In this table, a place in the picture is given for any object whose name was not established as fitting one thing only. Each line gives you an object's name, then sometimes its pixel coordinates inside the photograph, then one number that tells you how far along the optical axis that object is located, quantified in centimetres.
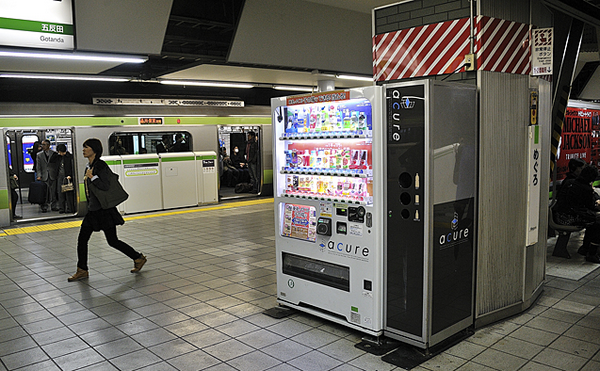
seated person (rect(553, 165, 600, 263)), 655
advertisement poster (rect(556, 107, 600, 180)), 1220
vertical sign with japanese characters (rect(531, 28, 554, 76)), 452
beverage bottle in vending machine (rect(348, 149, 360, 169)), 415
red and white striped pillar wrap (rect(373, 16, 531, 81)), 416
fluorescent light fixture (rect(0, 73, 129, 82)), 969
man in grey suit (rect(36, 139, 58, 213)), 1156
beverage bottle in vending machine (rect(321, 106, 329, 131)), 440
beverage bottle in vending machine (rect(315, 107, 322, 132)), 447
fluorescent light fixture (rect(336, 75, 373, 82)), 1109
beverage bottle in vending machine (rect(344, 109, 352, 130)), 419
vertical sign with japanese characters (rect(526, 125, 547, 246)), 461
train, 1014
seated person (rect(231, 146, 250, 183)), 1673
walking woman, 609
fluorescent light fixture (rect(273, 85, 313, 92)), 1369
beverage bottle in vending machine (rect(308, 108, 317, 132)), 451
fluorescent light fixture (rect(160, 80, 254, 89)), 1114
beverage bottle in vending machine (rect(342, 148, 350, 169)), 423
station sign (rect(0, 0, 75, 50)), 573
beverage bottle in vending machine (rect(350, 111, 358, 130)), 413
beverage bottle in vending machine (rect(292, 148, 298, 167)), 471
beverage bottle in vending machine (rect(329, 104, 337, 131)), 433
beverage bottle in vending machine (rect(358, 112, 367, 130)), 405
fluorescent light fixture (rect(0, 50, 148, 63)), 641
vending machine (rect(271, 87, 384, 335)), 403
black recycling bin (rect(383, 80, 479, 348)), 373
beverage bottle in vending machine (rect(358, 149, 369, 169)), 407
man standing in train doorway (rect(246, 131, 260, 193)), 1448
